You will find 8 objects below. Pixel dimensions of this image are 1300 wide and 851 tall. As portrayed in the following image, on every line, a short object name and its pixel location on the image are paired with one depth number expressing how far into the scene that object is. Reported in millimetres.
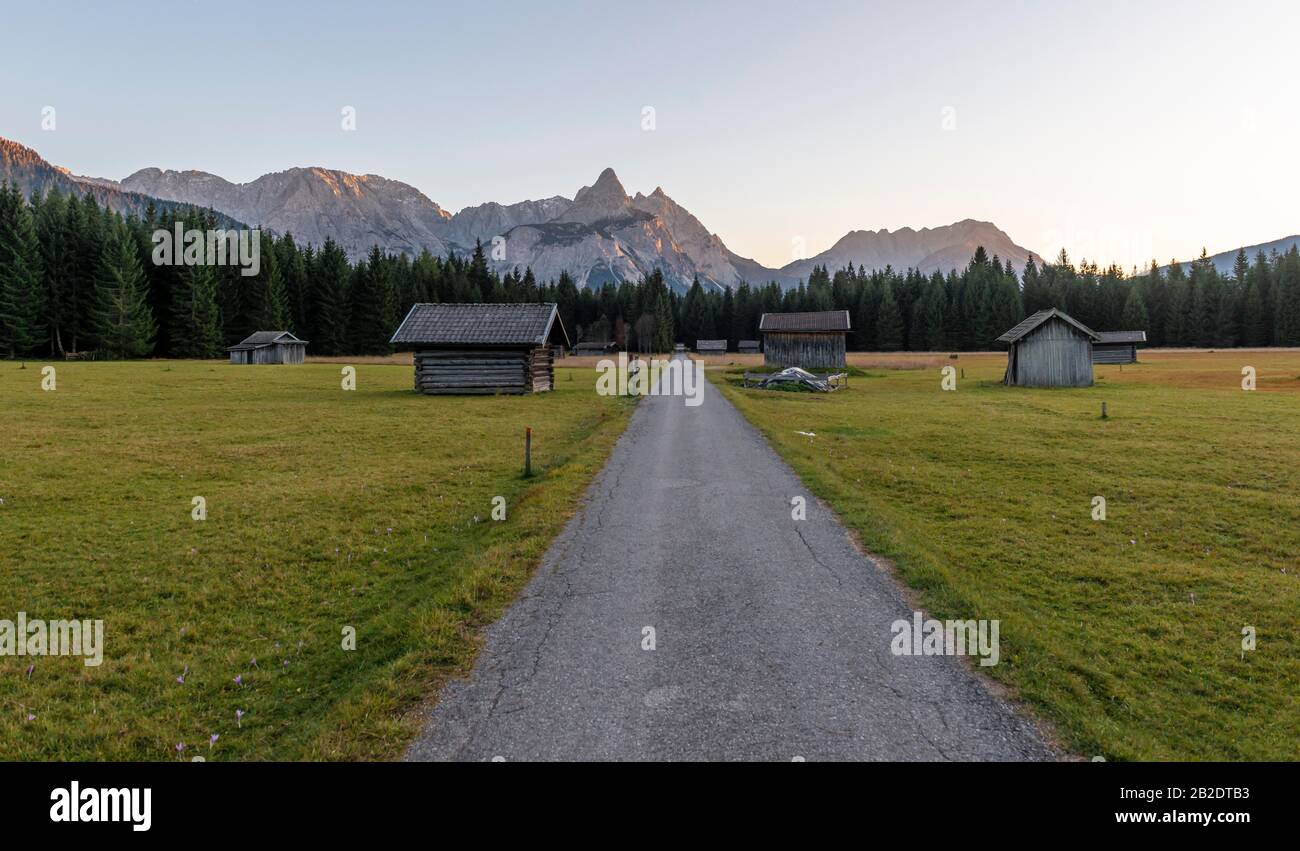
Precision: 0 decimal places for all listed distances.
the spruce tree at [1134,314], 112062
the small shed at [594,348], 125500
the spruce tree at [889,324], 125062
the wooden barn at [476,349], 39062
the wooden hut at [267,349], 73125
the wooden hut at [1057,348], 43844
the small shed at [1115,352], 79875
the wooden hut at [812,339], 58656
